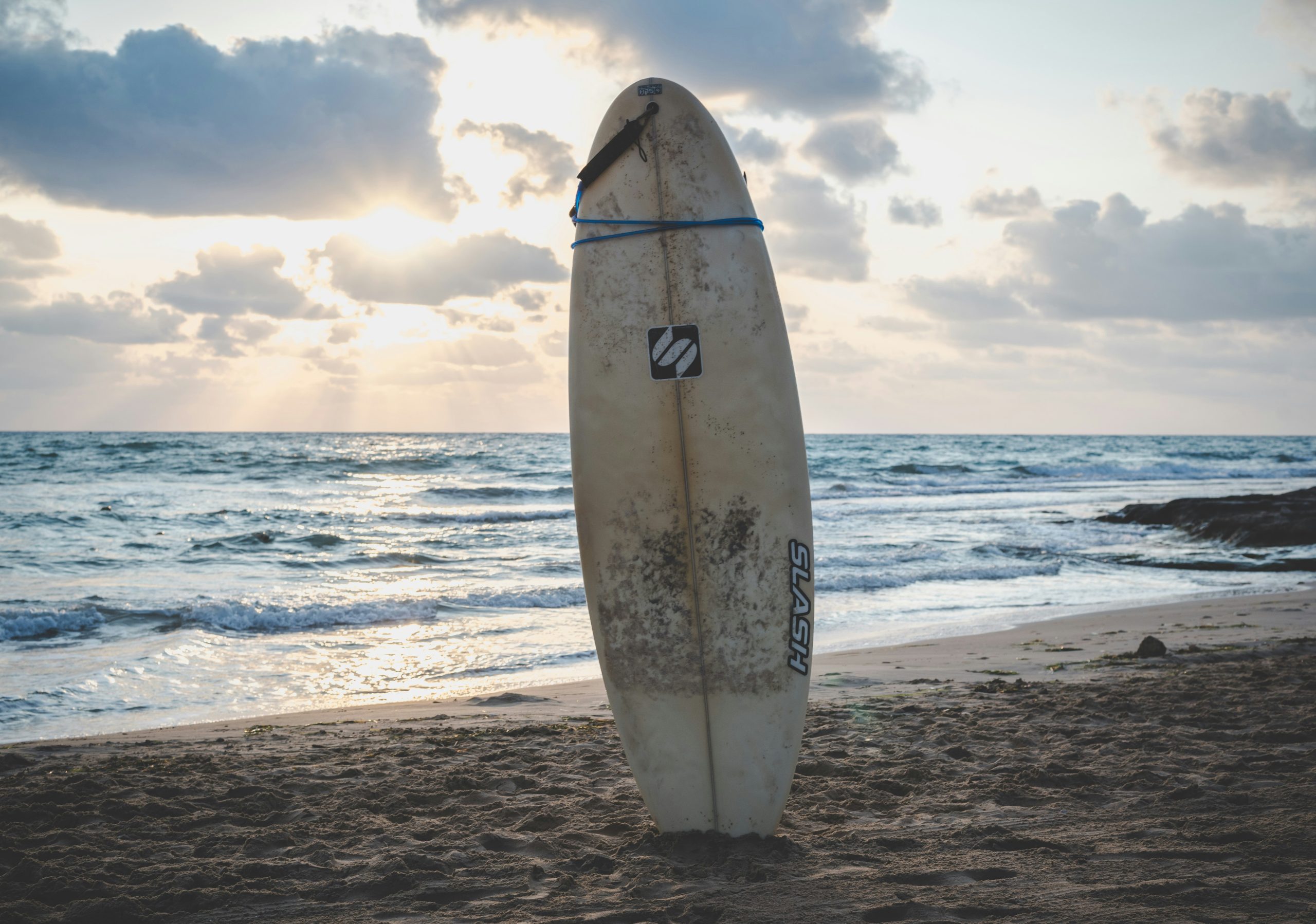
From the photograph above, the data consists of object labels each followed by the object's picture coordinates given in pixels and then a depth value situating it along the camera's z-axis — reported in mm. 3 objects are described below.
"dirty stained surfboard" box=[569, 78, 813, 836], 2928
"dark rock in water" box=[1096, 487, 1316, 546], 13336
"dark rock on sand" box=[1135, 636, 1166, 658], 6016
